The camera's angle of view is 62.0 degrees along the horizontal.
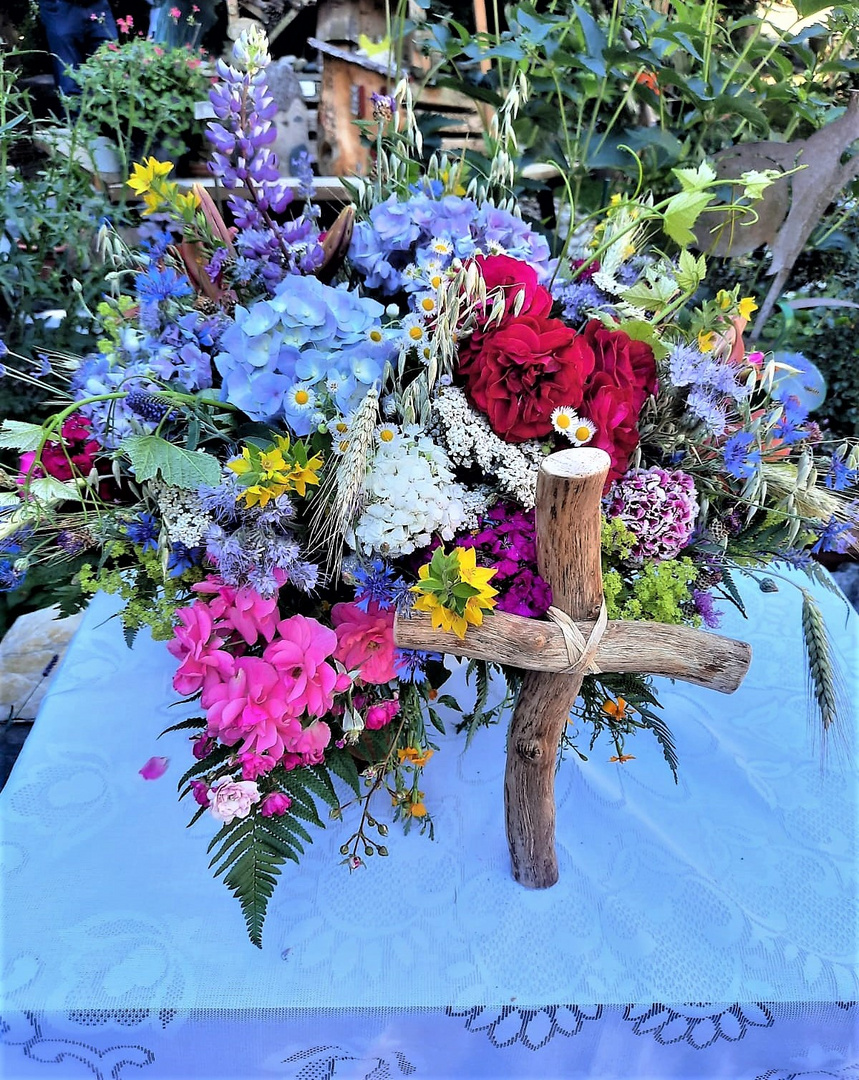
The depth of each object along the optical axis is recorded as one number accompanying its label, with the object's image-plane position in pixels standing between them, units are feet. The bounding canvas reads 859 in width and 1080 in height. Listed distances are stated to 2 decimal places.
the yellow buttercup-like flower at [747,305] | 2.65
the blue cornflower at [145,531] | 2.42
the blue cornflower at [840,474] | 2.51
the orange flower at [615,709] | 2.82
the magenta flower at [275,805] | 2.36
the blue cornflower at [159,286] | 2.37
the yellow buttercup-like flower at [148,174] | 2.49
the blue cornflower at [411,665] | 2.45
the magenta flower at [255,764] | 2.29
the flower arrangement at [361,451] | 2.17
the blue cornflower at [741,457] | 2.32
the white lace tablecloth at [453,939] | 2.43
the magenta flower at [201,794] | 2.36
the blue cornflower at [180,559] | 2.39
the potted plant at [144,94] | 8.44
